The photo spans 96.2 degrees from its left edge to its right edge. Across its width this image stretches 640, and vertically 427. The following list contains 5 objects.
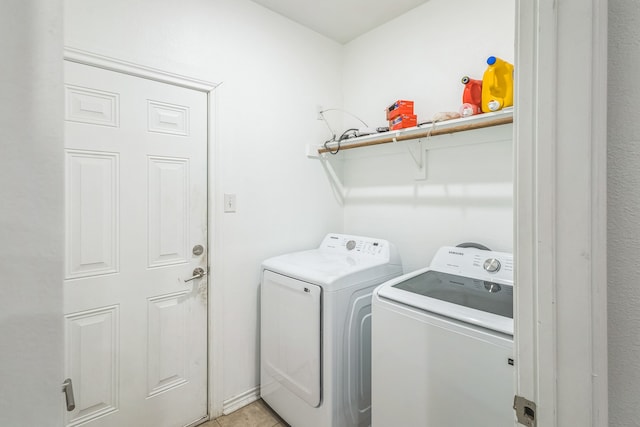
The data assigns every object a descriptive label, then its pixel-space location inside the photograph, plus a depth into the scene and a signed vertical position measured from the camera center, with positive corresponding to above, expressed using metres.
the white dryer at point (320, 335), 1.55 -0.72
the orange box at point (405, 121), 1.95 +0.61
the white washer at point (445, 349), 1.03 -0.55
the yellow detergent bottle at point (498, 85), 1.51 +0.68
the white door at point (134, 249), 1.44 -0.21
